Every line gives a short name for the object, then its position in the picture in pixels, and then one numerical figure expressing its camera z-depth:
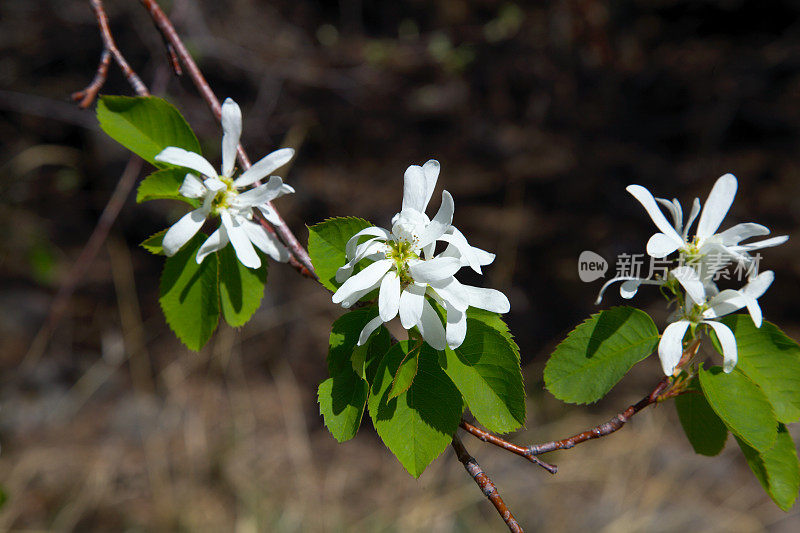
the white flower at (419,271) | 0.38
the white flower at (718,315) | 0.40
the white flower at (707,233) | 0.40
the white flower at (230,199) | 0.40
